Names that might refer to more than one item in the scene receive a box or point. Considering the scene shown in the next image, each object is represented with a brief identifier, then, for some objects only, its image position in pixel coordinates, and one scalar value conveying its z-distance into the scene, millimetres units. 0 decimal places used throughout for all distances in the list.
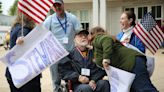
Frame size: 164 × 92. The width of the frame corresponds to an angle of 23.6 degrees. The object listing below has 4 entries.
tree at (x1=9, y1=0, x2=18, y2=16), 72812
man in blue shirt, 6836
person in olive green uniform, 5266
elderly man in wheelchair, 5664
